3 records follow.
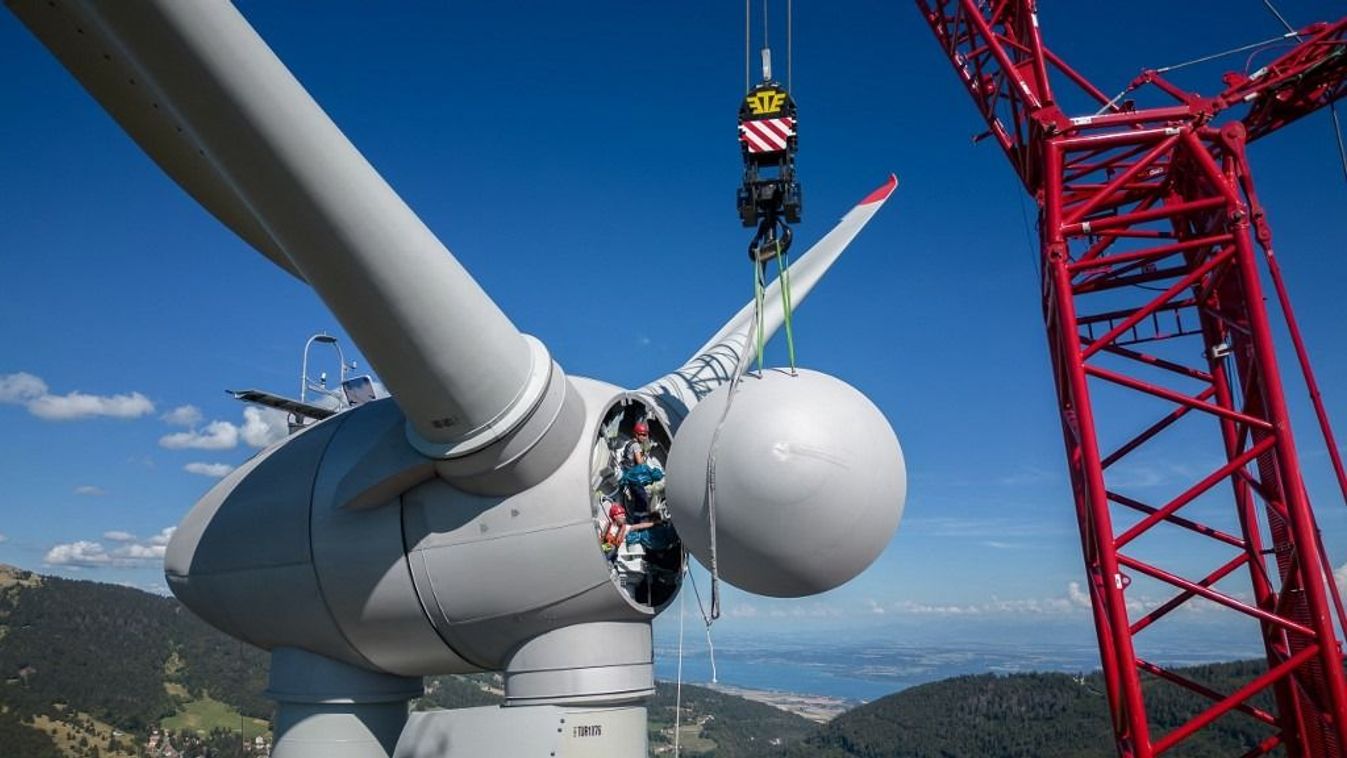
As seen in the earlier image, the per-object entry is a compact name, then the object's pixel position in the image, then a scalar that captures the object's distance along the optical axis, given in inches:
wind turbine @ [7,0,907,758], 289.7
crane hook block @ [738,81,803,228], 402.3
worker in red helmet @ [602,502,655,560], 386.3
